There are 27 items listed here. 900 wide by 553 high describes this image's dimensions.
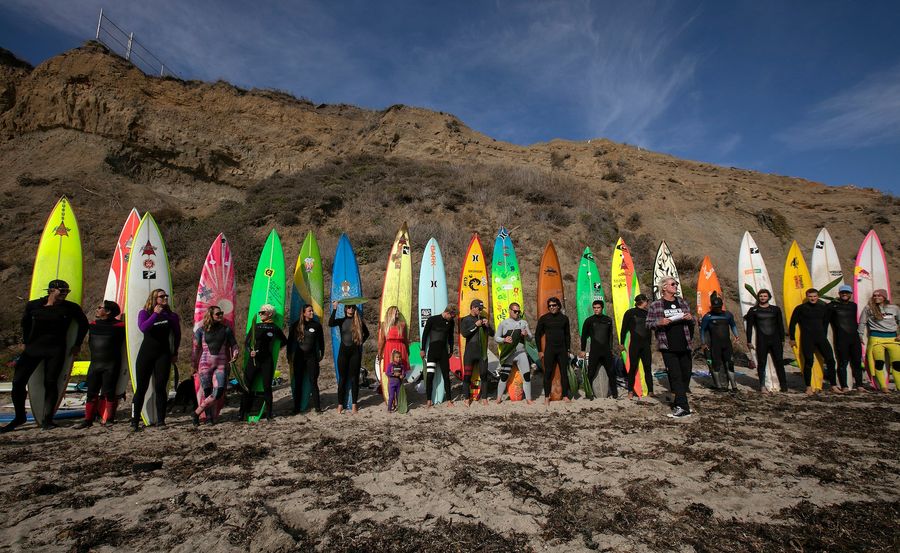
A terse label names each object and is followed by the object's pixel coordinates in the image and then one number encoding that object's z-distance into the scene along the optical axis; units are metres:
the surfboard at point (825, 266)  8.01
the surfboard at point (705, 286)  8.52
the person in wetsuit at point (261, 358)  5.05
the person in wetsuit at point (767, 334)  6.11
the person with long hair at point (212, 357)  4.75
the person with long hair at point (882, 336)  5.80
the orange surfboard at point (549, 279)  7.39
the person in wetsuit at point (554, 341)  5.65
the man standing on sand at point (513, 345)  5.74
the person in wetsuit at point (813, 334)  5.99
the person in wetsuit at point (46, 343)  4.53
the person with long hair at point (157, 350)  4.55
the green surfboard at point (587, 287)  7.77
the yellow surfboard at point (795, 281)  7.70
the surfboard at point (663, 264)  9.31
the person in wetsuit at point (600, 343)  5.79
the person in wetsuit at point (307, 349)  5.28
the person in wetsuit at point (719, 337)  6.28
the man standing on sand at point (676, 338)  4.67
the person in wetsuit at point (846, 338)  5.97
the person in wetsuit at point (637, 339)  5.81
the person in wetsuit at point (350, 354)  5.32
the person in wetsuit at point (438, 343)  5.73
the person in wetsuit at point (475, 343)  5.85
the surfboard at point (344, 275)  6.66
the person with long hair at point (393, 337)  5.64
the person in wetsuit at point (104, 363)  4.71
